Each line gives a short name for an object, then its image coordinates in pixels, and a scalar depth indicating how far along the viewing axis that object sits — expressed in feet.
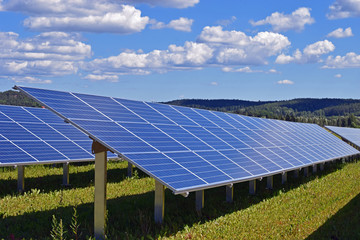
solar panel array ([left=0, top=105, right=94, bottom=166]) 62.13
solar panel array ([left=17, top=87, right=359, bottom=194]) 40.14
